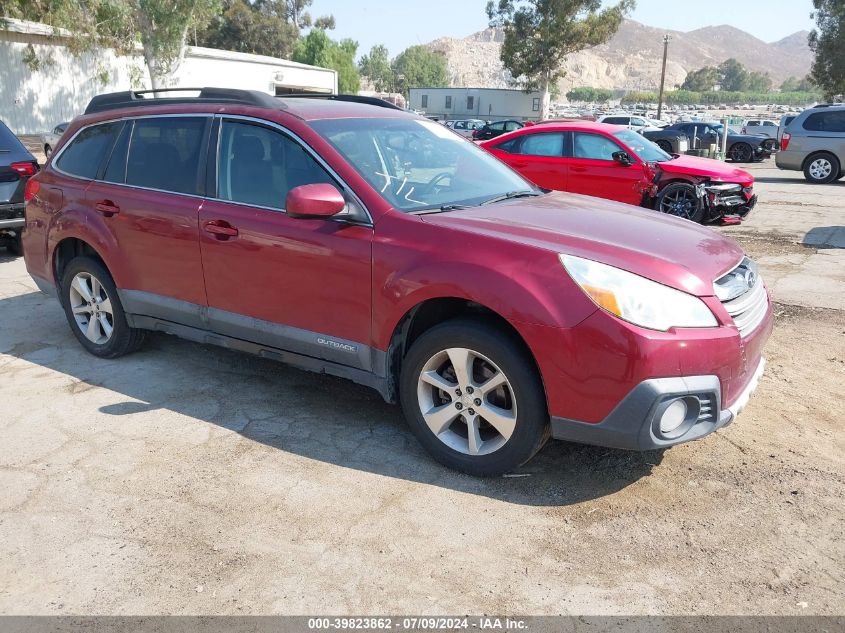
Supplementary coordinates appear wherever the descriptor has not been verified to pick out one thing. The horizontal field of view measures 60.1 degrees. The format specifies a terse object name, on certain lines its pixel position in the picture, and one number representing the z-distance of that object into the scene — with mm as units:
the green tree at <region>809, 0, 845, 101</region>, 39750
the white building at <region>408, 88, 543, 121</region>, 58562
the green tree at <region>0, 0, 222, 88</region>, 23656
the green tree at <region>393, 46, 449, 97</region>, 142425
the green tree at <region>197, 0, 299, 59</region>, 65750
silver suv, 17250
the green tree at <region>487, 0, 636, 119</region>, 47625
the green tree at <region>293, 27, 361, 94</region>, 77812
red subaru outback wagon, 3135
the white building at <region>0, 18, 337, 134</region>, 27453
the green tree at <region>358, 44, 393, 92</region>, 140375
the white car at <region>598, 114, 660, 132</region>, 30159
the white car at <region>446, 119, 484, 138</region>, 35938
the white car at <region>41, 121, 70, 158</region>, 20797
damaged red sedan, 10641
